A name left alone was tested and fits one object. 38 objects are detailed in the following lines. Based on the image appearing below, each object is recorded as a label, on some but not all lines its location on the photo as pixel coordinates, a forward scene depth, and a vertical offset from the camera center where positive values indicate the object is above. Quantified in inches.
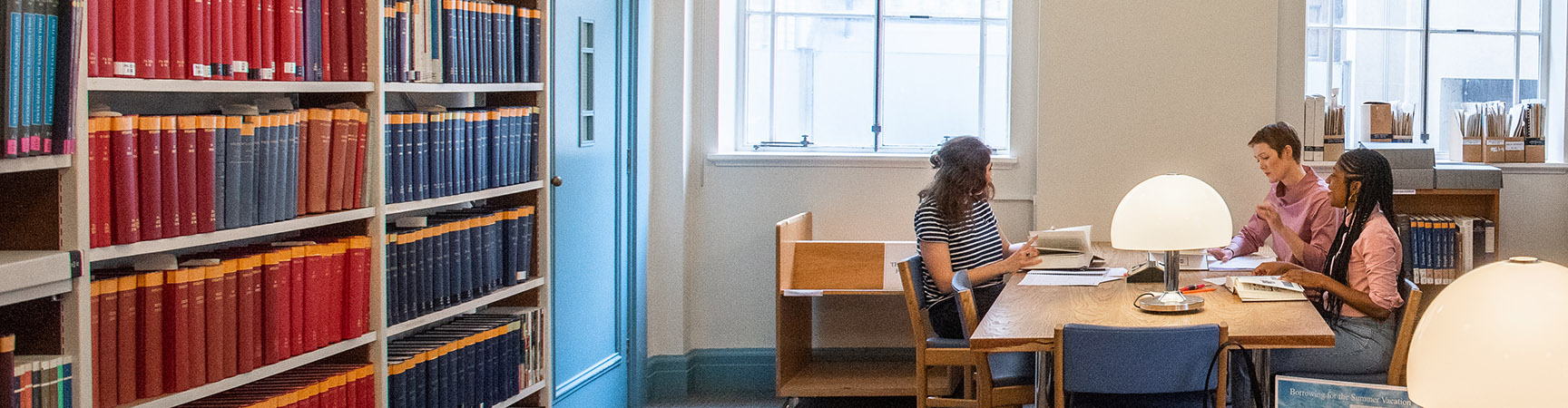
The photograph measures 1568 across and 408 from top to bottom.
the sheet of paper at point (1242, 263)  183.5 -16.1
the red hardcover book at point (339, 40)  120.7 +9.7
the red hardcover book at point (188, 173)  100.9 -2.2
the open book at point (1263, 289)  152.8 -16.5
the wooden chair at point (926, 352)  174.2 -27.7
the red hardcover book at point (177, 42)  99.8 +7.9
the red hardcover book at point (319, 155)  117.2 -0.9
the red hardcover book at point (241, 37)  106.4 +8.8
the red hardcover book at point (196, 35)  101.5 +8.5
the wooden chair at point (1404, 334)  137.7 -19.3
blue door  177.9 -8.8
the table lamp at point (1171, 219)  141.0 -7.5
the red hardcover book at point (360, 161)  123.1 -1.5
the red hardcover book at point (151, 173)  97.1 -2.1
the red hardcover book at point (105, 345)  95.1 -14.6
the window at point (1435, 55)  232.5 +16.9
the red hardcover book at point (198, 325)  103.2 -14.2
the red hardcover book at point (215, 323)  105.0 -14.4
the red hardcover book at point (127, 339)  97.3 -14.5
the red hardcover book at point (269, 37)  110.0 +9.1
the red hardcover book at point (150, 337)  99.2 -14.6
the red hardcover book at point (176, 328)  101.2 -14.3
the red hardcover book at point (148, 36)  96.2 +7.9
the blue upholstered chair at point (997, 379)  158.7 -28.5
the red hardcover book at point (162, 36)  98.0 +8.1
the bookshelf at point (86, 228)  88.0 -6.7
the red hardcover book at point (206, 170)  102.4 -2.0
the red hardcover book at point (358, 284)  123.5 -13.1
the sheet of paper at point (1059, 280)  169.3 -17.1
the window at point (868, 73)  233.6 +13.2
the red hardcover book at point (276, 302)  112.0 -13.4
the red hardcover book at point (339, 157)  119.9 -1.1
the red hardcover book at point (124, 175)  94.6 -2.2
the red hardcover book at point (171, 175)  99.0 -2.3
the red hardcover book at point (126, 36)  94.7 +7.8
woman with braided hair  149.6 -14.9
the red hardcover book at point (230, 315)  107.1 -13.9
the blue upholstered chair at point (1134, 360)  124.7 -20.2
